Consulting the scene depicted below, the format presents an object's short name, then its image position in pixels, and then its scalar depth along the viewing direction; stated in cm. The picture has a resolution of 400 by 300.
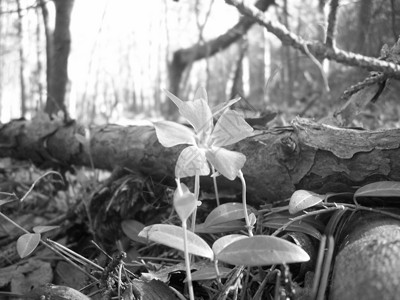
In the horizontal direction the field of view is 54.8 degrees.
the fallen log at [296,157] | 21
